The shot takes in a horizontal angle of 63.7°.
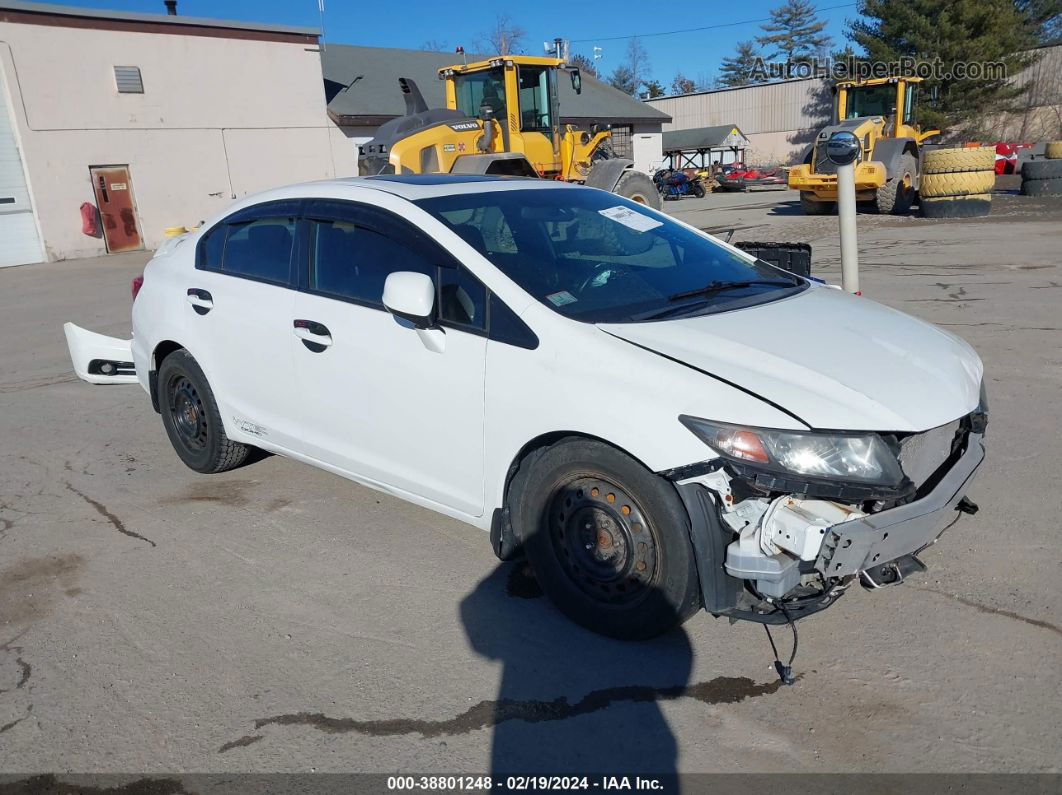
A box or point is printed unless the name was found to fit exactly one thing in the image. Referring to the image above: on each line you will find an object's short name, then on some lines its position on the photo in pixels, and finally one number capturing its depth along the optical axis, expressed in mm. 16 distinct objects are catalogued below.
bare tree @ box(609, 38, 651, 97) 97188
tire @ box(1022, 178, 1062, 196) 21141
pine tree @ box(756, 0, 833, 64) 84125
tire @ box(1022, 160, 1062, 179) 21000
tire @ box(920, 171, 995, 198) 17422
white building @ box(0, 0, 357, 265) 21906
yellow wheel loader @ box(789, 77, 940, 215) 18797
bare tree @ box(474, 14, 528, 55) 67219
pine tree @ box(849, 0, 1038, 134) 42000
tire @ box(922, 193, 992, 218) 17545
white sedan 2775
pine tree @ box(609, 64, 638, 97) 97162
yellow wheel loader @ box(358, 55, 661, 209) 14633
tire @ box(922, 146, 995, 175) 17359
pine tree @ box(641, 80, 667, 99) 95375
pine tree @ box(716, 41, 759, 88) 93938
